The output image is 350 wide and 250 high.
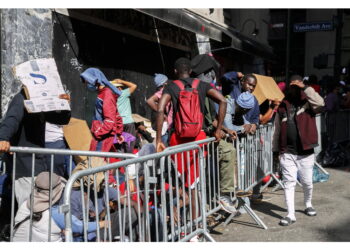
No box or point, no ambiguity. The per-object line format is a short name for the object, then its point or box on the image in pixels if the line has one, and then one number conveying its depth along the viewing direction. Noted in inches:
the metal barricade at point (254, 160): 241.3
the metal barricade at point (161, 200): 132.6
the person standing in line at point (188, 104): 207.6
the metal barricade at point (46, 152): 151.2
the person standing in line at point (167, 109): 258.6
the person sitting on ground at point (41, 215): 155.2
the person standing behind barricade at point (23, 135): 178.5
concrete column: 262.2
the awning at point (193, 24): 315.9
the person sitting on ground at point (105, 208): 135.0
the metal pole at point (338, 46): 548.4
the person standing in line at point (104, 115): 237.8
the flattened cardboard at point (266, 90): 308.3
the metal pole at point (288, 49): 525.6
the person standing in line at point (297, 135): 245.6
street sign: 517.0
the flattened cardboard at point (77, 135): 238.5
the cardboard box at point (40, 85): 187.3
